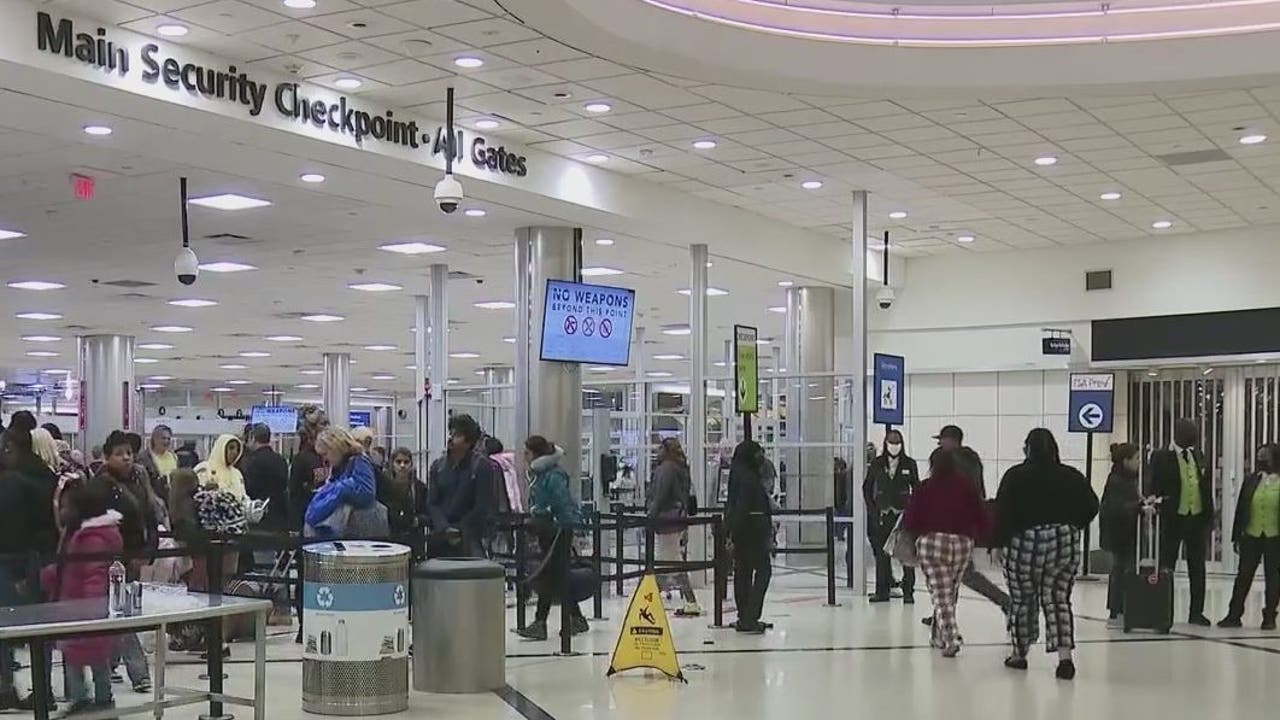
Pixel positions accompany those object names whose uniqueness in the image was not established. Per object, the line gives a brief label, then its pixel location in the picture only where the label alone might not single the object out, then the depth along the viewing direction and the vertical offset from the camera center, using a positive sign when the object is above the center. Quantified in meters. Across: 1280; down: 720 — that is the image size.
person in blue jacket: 8.77 -0.51
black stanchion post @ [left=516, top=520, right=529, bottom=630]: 10.46 -1.17
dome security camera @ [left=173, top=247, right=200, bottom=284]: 11.60 +1.17
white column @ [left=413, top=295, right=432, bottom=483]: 16.45 +0.05
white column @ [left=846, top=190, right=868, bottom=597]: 14.32 +0.59
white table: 5.65 -0.85
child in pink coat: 6.89 -0.82
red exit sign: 12.04 +1.89
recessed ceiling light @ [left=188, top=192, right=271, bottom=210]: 13.10 +1.93
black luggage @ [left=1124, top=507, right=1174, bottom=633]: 11.03 -1.42
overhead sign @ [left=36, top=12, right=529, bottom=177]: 8.73 +2.20
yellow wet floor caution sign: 8.52 -1.35
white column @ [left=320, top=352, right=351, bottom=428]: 31.66 +0.58
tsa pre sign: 14.99 +0.11
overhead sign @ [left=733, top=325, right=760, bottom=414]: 12.31 +0.35
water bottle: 6.13 -0.79
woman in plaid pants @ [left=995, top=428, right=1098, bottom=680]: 8.67 -0.69
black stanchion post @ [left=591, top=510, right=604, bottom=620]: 10.45 -1.10
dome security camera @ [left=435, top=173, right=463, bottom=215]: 9.81 +1.49
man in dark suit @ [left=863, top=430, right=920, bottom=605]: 12.93 -0.72
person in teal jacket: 9.66 -0.74
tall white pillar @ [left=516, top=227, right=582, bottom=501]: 13.82 +0.37
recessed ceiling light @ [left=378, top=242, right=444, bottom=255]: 16.14 +1.85
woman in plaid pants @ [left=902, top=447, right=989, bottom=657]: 9.34 -0.71
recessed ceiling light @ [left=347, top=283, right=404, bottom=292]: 19.72 +1.71
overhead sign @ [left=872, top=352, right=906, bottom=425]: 14.63 +0.26
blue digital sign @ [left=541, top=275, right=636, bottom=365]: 12.66 +0.80
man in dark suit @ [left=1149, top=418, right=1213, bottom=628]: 11.56 -0.70
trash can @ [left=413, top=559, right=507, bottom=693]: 7.98 -1.19
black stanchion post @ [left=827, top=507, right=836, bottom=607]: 13.08 -1.36
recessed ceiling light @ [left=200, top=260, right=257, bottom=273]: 17.38 +1.76
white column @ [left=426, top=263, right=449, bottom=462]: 16.02 +0.45
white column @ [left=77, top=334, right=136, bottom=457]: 25.56 +0.61
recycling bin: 7.35 -1.13
